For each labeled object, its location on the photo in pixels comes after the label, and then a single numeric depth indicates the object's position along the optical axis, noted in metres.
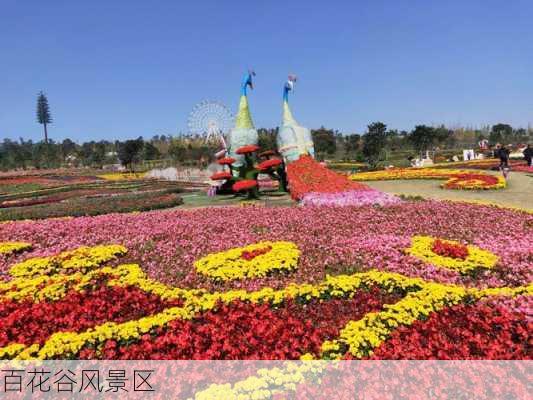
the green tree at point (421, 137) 53.22
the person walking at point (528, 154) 26.05
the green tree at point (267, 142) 56.30
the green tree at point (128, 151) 58.84
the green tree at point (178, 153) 66.06
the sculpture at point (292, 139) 17.83
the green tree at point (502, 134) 75.64
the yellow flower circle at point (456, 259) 6.63
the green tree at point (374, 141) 44.50
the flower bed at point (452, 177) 16.56
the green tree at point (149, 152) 74.62
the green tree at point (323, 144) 63.66
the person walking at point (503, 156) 18.54
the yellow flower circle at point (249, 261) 6.77
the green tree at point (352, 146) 66.83
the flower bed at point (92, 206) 14.03
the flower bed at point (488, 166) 23.98
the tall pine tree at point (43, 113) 115.56
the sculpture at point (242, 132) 18.77
